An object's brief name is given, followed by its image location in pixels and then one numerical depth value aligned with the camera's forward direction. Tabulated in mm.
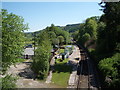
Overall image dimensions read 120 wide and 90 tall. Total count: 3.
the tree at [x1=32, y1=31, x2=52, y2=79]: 17134
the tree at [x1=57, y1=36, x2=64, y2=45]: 52866
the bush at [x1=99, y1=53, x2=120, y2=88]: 10264
